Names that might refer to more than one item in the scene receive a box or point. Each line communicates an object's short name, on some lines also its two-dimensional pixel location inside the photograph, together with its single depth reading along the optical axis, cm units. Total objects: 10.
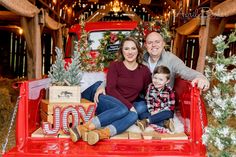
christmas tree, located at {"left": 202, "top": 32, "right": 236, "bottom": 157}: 249
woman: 311
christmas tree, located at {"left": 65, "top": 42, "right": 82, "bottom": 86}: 334
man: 378
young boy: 343
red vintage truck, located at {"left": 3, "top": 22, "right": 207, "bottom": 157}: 264
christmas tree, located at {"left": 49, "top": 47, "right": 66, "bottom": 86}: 337
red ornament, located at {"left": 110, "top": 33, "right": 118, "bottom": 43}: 586
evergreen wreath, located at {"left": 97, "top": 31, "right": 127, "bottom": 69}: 555
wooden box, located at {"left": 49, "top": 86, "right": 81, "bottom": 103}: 322
